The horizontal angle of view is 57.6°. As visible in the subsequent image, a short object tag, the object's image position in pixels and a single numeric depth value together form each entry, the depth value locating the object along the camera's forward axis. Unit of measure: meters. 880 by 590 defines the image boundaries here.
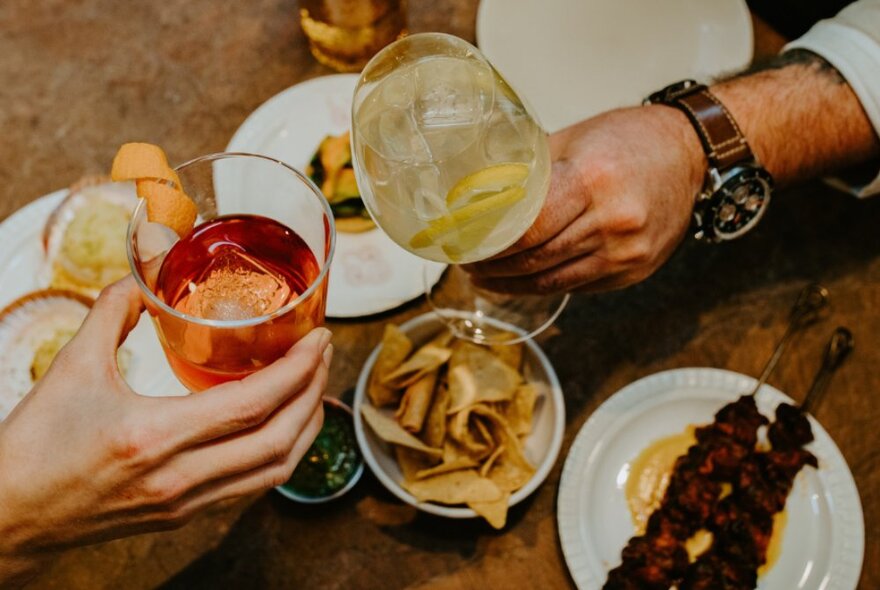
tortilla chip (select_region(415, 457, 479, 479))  1.27
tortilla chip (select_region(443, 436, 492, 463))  1.30
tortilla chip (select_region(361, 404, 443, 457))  1.26
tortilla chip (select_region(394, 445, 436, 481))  1.30
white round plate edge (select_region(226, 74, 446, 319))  1.45
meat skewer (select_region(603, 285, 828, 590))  1.26
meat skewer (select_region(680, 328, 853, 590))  1.27
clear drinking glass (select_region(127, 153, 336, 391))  0.85
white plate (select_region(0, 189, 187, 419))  1.37
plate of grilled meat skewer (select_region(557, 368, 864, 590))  1.28
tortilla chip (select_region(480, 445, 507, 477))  1.28
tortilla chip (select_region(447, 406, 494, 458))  1.30
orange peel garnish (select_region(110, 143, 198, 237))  0.85
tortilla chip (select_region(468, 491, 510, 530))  1.21
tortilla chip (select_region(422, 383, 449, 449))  1.32
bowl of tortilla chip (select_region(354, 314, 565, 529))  1.27
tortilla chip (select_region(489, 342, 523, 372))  1.37
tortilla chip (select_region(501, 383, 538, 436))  1.34
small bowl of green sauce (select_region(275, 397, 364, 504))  1.32
